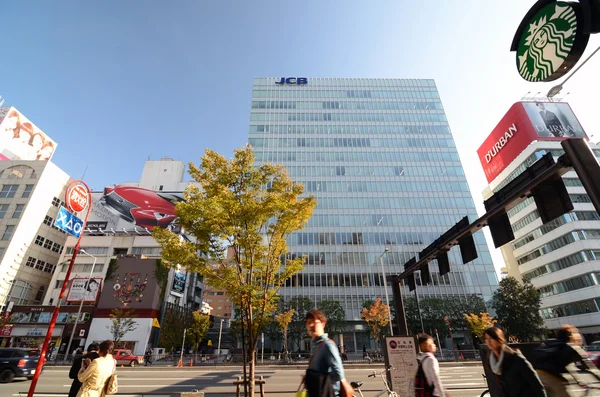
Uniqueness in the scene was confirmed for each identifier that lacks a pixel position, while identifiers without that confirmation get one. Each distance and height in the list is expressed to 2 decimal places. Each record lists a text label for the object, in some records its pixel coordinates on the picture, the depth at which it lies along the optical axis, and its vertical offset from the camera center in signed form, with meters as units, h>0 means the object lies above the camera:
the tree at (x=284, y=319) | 35.53 +1.33
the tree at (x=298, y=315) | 40.12 +1.99
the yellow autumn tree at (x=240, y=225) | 9.44 +3.60
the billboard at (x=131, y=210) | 53.38 +23.10
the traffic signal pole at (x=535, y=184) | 4.48 +2.85
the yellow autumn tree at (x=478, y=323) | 33.34 +0.40
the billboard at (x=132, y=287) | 40.53 +6.54
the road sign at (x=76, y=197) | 10.36 +4.98
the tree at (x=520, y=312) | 35.97 +1.72
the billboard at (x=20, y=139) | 57.47 +41.01
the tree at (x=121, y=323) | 36.72 +1.27
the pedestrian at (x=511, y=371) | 3.35 -0.54
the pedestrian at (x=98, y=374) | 4.83 -0.69
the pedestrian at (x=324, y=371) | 3.02 -0.46
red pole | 7.53 -0.59
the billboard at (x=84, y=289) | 40.06 +6.19
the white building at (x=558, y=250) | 40.38 +11.75
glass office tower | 47.91 +29.83
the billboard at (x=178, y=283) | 45.48 +7.71
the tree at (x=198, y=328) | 41.35 +0.50
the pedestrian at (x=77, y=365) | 6.50 -0.76
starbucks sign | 4.09 +4.28
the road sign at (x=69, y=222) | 9.46 +3.67
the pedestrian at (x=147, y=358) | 32.12 -2.88
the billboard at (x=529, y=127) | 47.25 +33.08
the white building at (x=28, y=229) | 44.25 +17.67
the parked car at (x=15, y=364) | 14.30 -1.45
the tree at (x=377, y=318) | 36.56 +1.28
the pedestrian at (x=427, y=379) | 4.39 -0.78
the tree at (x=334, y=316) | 39.75 +1.84
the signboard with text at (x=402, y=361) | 8.55 -1.01
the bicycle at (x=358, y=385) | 6.64 -1.33
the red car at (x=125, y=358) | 27.62 -2.38
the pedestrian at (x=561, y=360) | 4.75 -0.59
